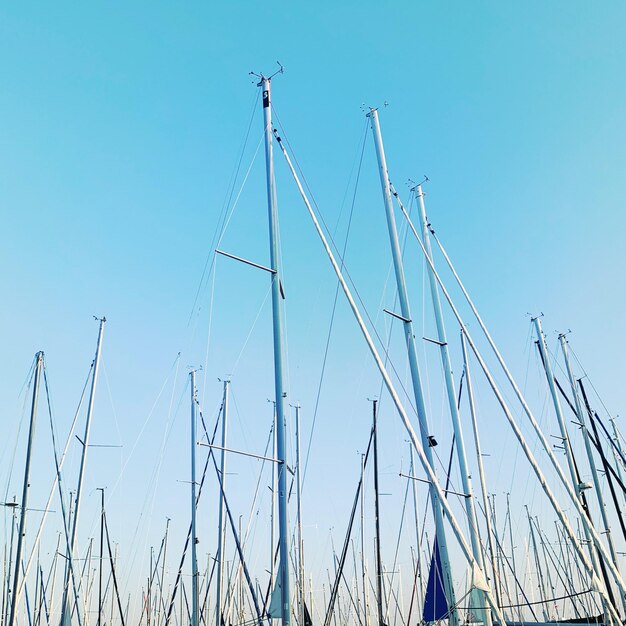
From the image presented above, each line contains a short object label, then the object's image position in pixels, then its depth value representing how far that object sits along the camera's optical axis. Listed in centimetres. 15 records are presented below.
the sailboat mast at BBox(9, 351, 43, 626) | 2178
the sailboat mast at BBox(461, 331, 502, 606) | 1983
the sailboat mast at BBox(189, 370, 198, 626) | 2661
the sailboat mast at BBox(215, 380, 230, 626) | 2816
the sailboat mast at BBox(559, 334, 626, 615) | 2552
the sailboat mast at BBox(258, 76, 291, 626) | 1266
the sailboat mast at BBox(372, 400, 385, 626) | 2701
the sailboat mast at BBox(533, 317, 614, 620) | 2181
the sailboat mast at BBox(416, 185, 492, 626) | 1521
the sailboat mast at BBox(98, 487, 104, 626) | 4221
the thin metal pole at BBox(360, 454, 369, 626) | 3312
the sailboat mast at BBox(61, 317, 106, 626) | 2503
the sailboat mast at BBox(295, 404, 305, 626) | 2816
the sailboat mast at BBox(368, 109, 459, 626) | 1455
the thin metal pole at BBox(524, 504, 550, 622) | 4469
